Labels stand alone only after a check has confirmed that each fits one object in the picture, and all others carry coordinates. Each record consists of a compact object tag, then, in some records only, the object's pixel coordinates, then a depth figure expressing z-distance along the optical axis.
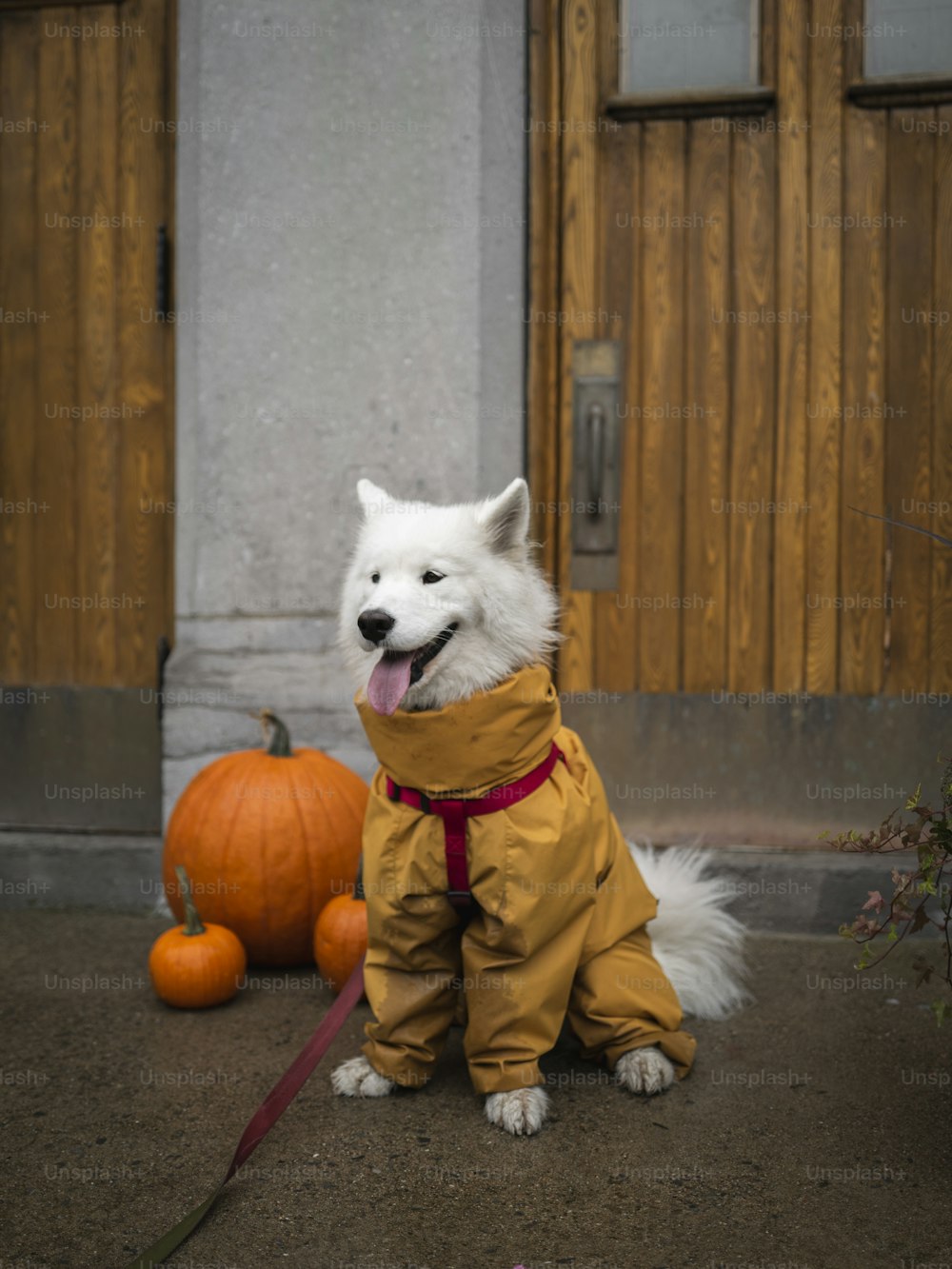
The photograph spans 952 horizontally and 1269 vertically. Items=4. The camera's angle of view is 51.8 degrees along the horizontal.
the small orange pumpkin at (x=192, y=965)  2.96
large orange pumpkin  3.28
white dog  2.33
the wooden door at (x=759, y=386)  3.79
